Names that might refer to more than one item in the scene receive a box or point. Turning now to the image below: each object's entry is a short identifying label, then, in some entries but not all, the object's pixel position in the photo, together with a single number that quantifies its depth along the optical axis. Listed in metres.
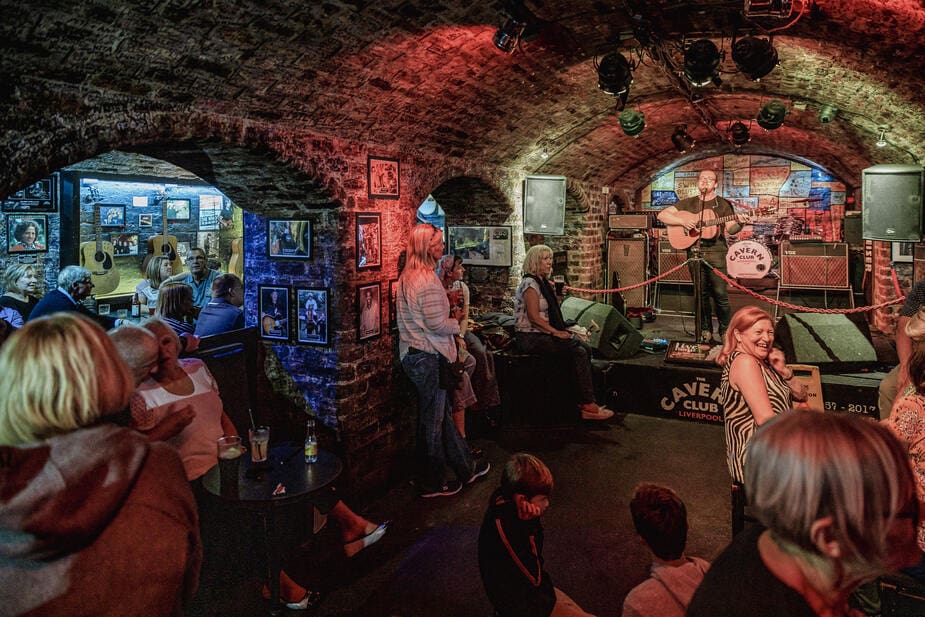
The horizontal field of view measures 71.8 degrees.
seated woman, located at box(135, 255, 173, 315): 6.59
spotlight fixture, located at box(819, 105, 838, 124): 6.64
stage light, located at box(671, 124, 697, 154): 8.70
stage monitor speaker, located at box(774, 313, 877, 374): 5.76
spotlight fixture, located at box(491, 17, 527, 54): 3.73
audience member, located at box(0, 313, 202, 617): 1.40
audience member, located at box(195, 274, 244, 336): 4.65
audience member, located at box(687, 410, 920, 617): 1.12
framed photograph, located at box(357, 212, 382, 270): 4.73
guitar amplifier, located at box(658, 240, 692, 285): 12.18
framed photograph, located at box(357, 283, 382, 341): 4.74
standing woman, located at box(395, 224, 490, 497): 4.61
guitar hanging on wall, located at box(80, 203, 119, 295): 8.05
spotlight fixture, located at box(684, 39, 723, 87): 4.29
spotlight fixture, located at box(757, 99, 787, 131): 6.68
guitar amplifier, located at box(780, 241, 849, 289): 10.27
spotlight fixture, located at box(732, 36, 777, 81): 4.14
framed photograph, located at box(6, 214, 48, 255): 6.86
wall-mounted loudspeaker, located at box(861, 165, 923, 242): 6.16
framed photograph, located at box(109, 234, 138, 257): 8.58
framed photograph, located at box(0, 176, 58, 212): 6.88
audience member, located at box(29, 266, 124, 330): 4.55
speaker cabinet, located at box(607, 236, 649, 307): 10.94
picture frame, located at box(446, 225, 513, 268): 7.65
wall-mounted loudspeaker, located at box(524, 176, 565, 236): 7.64
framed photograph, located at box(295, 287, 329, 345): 4.64
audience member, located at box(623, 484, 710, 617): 2.04
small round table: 2.99
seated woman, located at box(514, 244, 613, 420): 5.81
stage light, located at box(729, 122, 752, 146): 8.43
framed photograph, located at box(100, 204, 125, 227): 8.40
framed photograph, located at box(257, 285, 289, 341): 4.79
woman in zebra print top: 2.99
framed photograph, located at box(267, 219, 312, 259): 4.64
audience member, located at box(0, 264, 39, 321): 4.86
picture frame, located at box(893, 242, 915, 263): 8.67
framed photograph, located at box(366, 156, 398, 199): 4.81
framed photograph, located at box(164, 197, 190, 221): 9.38
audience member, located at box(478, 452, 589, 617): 2.43
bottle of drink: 3.42
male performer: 7.37
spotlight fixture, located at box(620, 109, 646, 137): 6.52
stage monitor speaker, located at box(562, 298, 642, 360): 6.66
